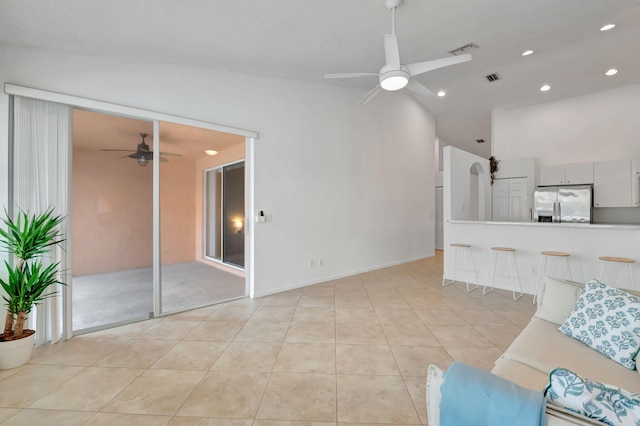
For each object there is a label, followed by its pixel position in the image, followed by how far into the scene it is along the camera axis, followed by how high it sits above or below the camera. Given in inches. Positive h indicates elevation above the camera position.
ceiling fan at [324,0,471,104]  103.1 +59.2
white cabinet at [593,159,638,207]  200.8 +22.3
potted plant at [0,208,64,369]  89.5 -23.2
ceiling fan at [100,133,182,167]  183.2 +40.2
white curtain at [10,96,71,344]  99.6 +16.4
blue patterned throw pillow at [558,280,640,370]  62.4 -27.1
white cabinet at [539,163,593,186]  217.9 +32.1
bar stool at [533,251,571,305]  146.0 -27.4
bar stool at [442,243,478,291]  183.2 -32.2
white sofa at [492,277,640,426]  57.6 -34.0
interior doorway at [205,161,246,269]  216.2 -0.8
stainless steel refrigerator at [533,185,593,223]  216.1 +7.7
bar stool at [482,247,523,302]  164.2 -32.6
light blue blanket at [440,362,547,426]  30.9 -22.3
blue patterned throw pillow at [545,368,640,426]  29.8 -21.5
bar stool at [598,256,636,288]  127.4 -22.1
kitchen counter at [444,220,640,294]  140.4 -19.1
